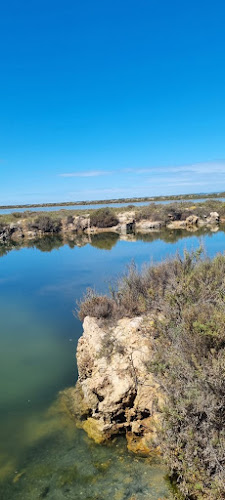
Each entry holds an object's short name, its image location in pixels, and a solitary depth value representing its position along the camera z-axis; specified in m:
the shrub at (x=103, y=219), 37.34
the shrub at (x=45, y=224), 36.59
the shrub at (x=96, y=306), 6.63
